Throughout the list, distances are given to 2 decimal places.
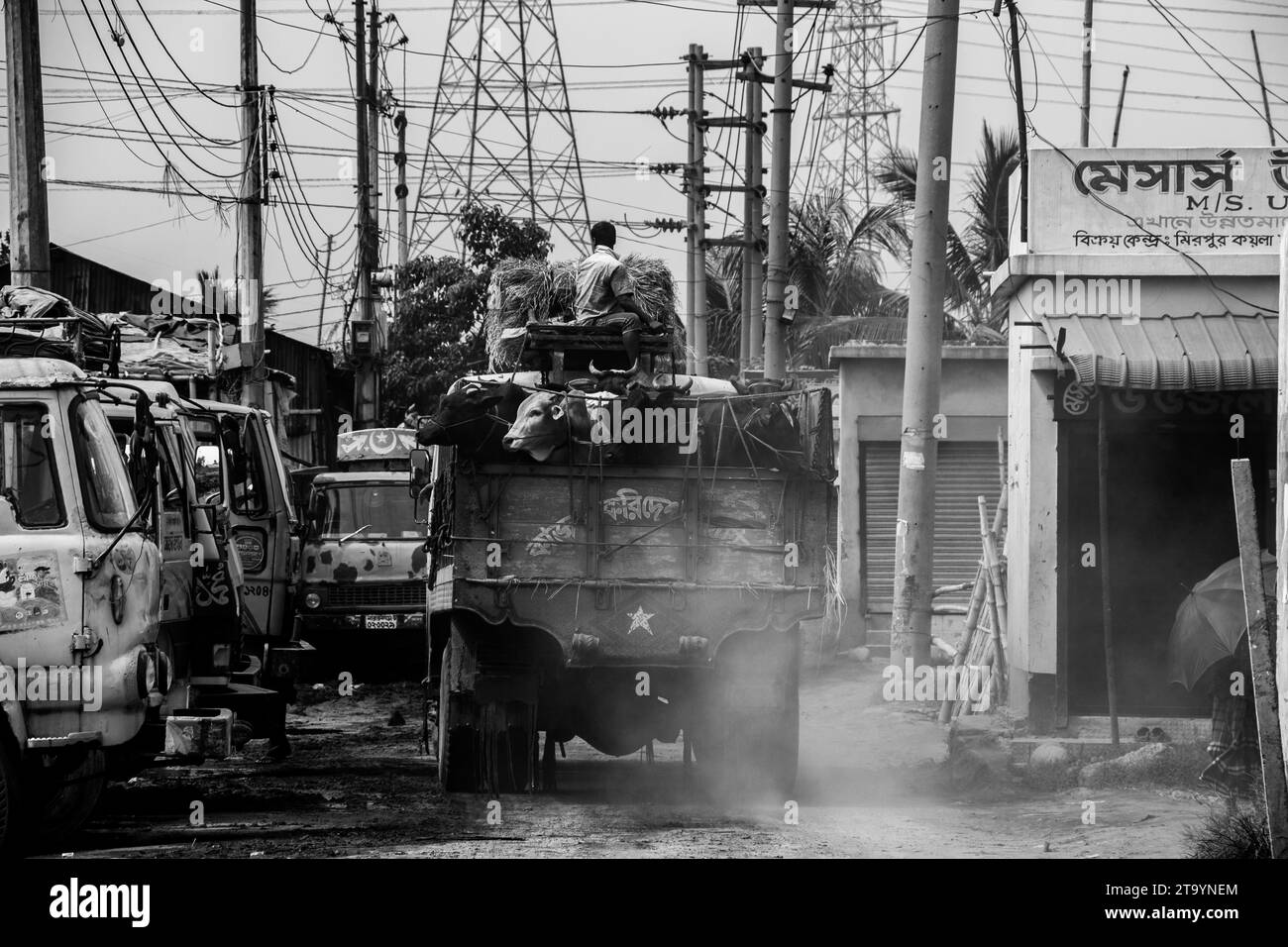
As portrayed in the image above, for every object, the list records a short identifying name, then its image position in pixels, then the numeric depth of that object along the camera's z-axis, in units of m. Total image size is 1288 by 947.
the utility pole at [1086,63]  20.55
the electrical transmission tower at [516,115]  29.22
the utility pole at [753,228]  25.86
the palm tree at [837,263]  33.31
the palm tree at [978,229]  29.31
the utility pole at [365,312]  27.59
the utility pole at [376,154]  28.45
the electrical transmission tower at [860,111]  43.19
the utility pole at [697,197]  28.17
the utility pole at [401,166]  34.41
